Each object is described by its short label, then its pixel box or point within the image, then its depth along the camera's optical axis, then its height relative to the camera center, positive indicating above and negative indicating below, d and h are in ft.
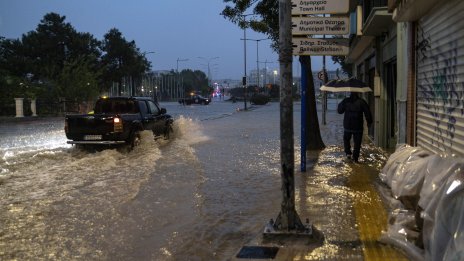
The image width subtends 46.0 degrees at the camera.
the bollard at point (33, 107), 122.64 -1.56
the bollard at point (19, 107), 116.43 -1.44
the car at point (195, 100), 242.80 -1.34
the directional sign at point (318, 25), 29.53 +3.77
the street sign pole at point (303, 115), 32.47 -1.19
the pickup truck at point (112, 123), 44.93 -2.07
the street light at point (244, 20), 51.42 +7.30
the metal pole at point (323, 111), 80.58 -2.47
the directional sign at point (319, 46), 29.84 +2.68
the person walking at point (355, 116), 37.73 -1.52
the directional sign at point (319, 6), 29.40 +4.77
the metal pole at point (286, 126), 18.26 -1.03
